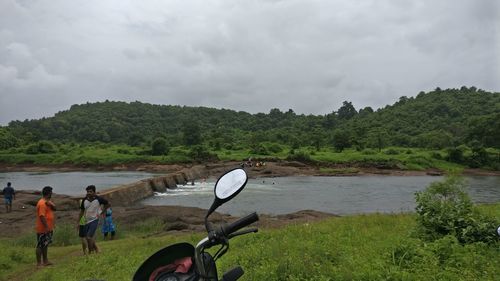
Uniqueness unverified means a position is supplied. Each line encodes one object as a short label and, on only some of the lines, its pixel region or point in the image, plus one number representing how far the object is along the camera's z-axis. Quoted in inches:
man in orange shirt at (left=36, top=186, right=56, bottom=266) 490.3
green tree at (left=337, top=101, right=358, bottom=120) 6136.8
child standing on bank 735.1
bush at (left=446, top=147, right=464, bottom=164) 2992.1
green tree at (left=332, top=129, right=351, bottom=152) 3590.1
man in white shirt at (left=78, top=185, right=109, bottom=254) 516.4
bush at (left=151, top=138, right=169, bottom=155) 3412.9
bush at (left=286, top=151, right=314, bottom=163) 2967.5
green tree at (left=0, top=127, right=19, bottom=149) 3853.3
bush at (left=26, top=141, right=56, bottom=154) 3563.2
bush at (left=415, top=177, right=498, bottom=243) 346.3
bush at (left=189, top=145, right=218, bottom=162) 3152.1
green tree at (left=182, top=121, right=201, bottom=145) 4025.6
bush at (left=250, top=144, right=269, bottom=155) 3368.6
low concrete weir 1284.6
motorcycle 93.9
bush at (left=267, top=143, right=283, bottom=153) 3523.6
